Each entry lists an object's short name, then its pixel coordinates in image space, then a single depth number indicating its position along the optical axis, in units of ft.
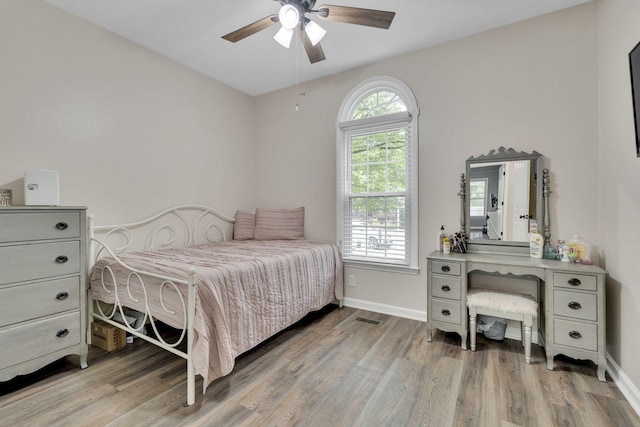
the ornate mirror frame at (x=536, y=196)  7.54
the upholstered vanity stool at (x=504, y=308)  6.75
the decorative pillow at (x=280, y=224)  11.19
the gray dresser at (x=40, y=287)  5.46
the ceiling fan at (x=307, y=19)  5.76
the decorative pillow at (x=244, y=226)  11.66
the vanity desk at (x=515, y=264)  6.16
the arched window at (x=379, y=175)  9.50
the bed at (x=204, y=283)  5.62
